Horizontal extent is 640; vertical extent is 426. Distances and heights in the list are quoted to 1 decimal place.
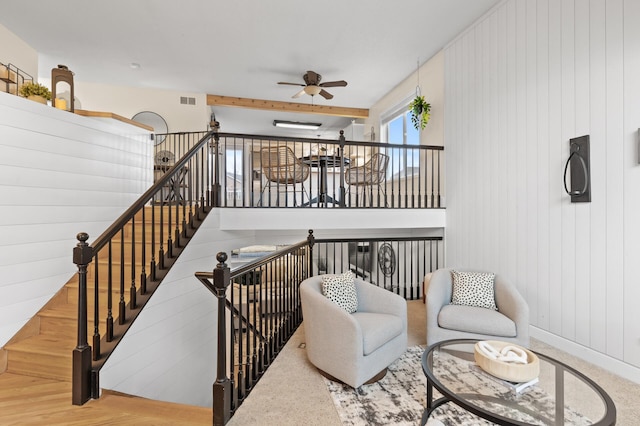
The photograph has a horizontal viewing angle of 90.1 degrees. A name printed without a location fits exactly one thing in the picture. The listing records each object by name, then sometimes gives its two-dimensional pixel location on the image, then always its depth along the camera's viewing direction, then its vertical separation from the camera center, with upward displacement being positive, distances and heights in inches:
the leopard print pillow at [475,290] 120.1 -29.1
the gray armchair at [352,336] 89.6 -36.5
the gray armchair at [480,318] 106.1 -35.7
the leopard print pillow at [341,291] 110.0 -27.1
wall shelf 124.3 +53.5
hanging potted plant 206.8 +67.8
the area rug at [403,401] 64.2 -50.5
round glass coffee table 57.3 -35.9
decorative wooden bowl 65.0 -32.0
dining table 180.2 +29.4
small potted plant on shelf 112.3 +42.6
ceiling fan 217.4 +87.8
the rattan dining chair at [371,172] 189.8 +26.6
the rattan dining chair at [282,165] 173.8 +26.8
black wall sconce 110.7 +16.1
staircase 95.3 -38.5
